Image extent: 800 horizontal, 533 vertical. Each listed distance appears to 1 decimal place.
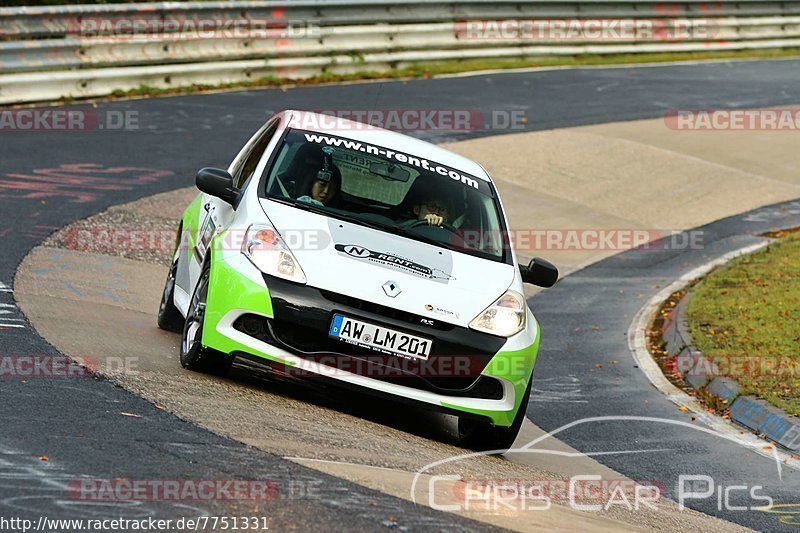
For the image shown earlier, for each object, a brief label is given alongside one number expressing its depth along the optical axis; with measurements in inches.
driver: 631.2
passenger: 621.0
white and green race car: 544.1
